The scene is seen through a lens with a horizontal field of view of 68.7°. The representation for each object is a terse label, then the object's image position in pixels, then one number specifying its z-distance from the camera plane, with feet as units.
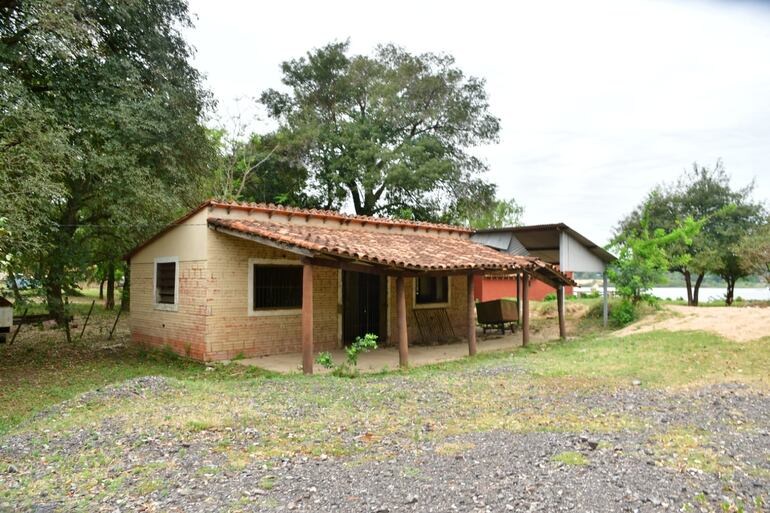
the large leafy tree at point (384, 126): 91.22
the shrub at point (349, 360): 32.83
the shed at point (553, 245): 58.90
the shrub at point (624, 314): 62.34
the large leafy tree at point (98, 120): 35.50
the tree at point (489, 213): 102.78
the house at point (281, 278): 37.22
